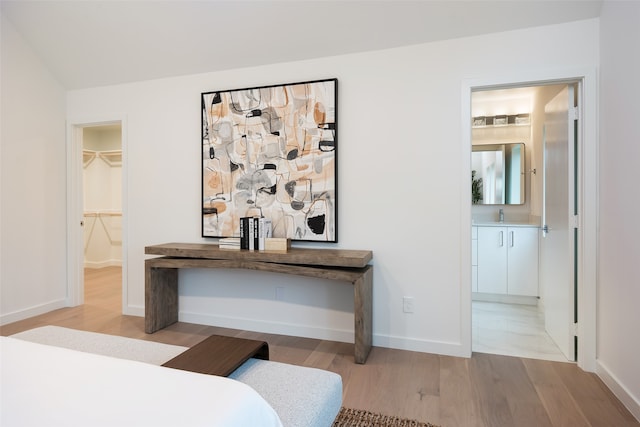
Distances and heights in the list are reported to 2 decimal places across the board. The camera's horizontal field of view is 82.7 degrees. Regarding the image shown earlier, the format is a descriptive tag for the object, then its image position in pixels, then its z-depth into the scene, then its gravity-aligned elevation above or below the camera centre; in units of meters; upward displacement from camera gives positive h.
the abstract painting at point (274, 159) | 2.85 +0.43
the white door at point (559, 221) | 2.46 -0.08
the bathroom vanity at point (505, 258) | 3.82 -0.51
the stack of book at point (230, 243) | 2.90 -0.25
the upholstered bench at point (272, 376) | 1.14 -0.60
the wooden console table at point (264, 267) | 2.46 -0.41
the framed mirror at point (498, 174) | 4.33 +0.45
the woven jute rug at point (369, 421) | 1.75 -1.03
